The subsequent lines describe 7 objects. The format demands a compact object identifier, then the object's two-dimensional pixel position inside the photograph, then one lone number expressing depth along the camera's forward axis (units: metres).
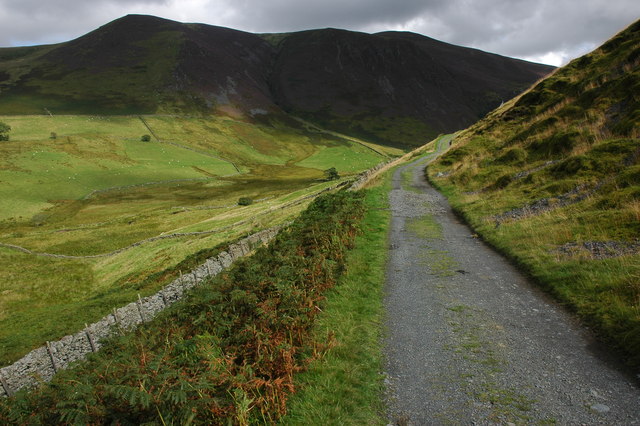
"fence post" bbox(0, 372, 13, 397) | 16.73
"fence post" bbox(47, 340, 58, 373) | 21.66
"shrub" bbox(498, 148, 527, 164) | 28.42
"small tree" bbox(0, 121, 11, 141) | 124.12
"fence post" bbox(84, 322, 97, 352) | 21.95
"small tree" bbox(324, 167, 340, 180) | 113.53
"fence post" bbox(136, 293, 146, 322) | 23.93
